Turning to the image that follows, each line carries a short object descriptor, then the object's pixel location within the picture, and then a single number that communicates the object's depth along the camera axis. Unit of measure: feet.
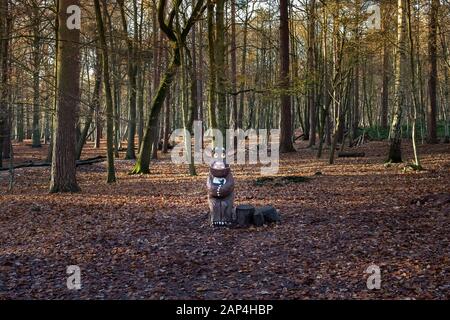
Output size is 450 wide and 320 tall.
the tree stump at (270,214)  31.14
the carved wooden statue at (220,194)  30.37
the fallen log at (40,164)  66.51
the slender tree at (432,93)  73.31
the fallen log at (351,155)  68.33
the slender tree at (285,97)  72.18
